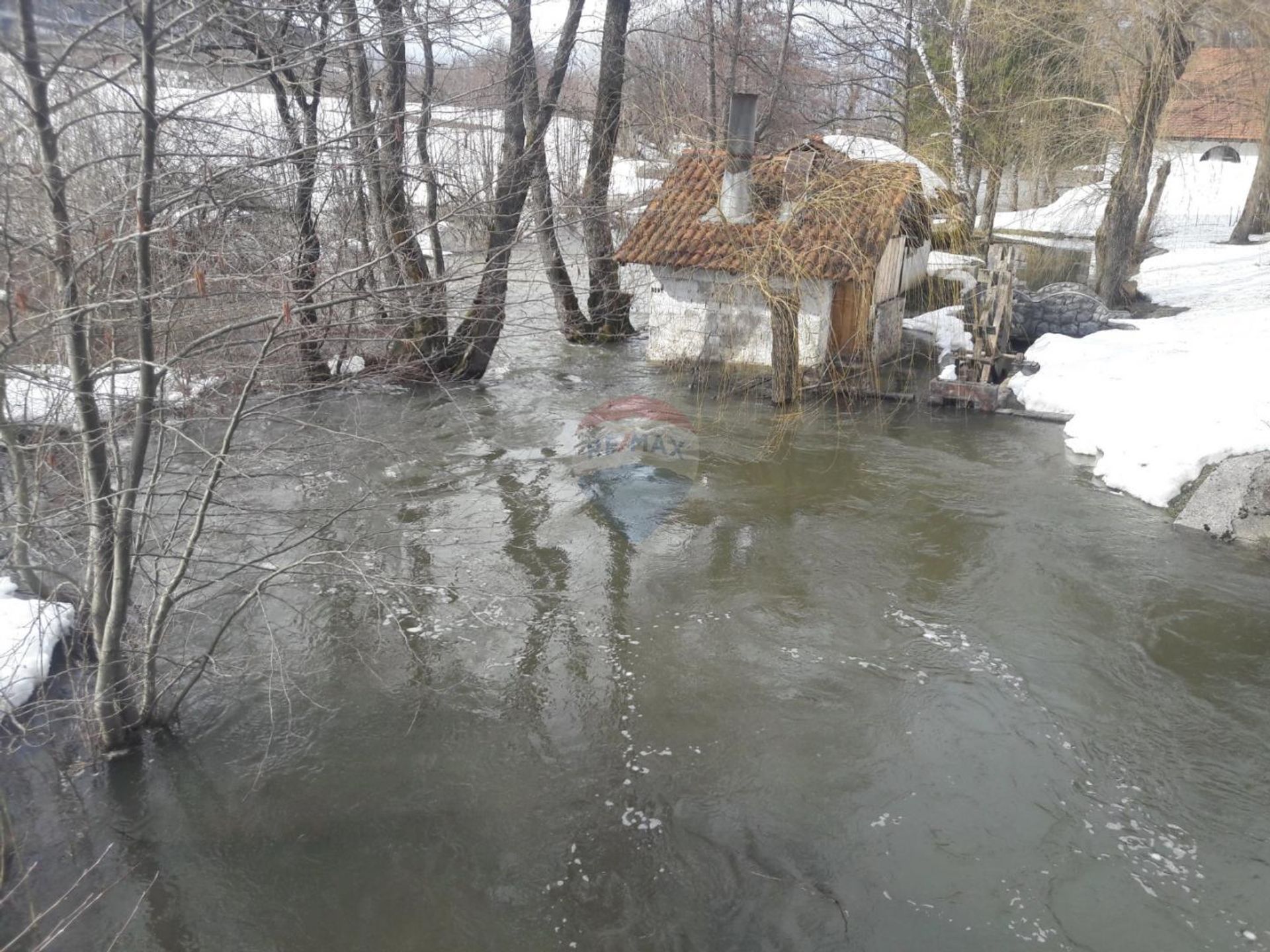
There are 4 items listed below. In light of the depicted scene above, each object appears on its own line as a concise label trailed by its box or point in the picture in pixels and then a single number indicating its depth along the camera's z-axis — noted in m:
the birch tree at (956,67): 21.70
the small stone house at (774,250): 13.55
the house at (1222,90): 19.70
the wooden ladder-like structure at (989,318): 14.80
